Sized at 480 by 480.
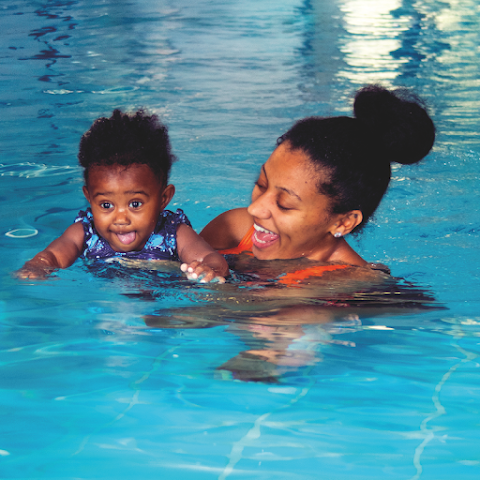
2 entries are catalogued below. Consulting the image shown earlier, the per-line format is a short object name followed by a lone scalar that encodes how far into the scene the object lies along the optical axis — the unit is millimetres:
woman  2830
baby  2877
